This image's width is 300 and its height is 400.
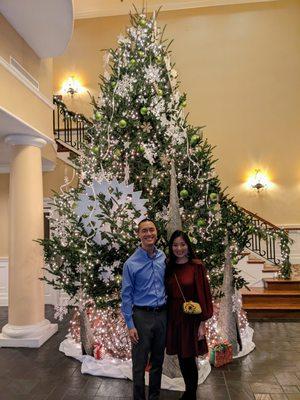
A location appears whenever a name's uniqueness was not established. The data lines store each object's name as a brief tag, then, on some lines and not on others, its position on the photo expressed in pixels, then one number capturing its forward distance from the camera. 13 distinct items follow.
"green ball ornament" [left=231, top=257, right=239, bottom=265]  4.26
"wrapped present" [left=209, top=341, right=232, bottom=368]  3.90
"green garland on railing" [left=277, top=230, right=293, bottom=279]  4.75
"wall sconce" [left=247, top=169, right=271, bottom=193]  8.77
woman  2.73
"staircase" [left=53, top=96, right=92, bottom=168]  6.85
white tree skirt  3.41
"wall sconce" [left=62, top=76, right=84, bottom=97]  9.55
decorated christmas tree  3.91
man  2.73
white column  4.90
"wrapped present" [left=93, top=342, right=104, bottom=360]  4.00
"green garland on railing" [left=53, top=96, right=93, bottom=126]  7.33
